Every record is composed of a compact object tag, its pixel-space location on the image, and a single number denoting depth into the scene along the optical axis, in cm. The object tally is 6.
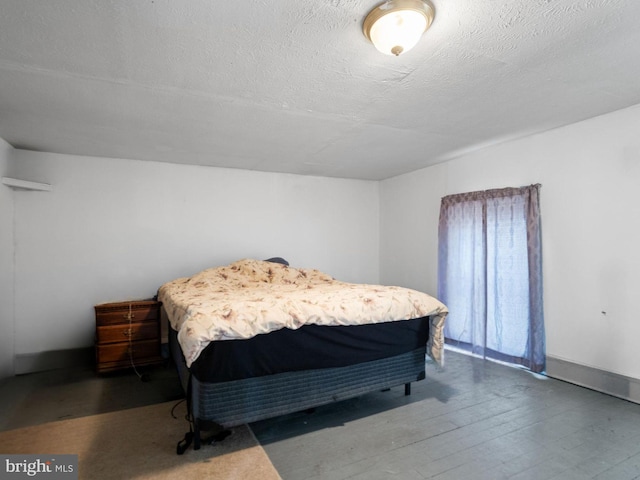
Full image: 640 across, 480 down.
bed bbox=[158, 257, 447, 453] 189
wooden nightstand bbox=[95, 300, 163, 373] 316
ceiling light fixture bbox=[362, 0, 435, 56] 139
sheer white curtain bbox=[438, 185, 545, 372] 312
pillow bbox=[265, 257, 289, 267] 423
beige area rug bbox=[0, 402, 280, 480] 177
